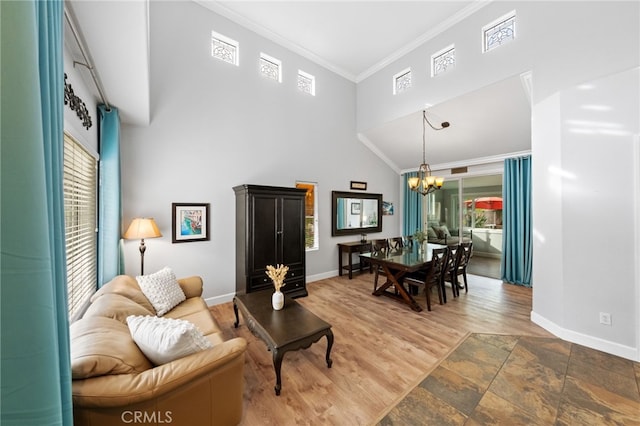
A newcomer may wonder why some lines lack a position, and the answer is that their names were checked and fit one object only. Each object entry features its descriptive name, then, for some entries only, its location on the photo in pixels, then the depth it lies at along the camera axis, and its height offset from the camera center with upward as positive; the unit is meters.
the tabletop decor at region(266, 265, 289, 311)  2.55 -0.82
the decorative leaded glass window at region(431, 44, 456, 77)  4.19 +2.63
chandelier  4.02 +0.45
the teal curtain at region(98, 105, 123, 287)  2.73 +0.19
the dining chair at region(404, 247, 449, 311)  3.58 -1.02
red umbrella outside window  5.32 +0.11
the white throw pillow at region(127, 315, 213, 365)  1.40 -0.75
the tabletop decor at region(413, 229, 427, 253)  4.55 -0.55
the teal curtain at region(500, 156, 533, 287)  4.65 -0.32
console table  5.29 -0.93
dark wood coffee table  1.99 -1.06
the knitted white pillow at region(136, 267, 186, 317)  2.50 -0.83
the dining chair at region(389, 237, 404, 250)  4.92 -0.71
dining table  3.55 -0.83
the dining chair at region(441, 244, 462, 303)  3.84 -0.99
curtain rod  1.65 +1.31
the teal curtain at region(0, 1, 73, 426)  0.60 -0.07
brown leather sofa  1.14 -0.87
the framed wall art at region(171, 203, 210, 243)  3.57 -0.15
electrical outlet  2.54 -1.18
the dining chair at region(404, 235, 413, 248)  5.18 -0.73
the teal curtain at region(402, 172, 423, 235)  6.49 -0.04
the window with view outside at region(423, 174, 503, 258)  5.41 -0.13
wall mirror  5.47 -0.08
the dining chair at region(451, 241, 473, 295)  4.15 -0.95
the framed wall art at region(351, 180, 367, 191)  5.77 +0.59
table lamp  2.98 -0.21
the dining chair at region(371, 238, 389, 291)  4.44 -0.73
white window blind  2.04 -0.07
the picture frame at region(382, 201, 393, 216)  6.51 +0.03
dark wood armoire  3.76 -0.41
